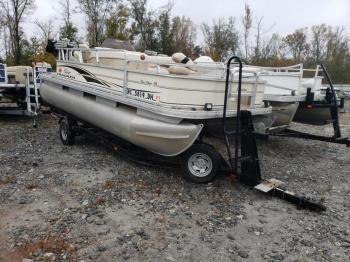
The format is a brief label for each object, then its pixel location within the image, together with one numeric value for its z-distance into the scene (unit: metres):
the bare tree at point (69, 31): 22.74
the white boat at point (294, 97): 6.45
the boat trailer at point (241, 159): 4.32
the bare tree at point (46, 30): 28.28
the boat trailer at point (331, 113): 6.09
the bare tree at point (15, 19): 24.68
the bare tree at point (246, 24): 31.48
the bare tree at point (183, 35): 27.37
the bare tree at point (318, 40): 39.16
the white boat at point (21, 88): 8.61
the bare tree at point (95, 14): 24.81
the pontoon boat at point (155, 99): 4.50
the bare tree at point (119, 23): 23.17
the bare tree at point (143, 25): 25.86
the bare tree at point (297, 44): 38.56
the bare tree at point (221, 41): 27.25
